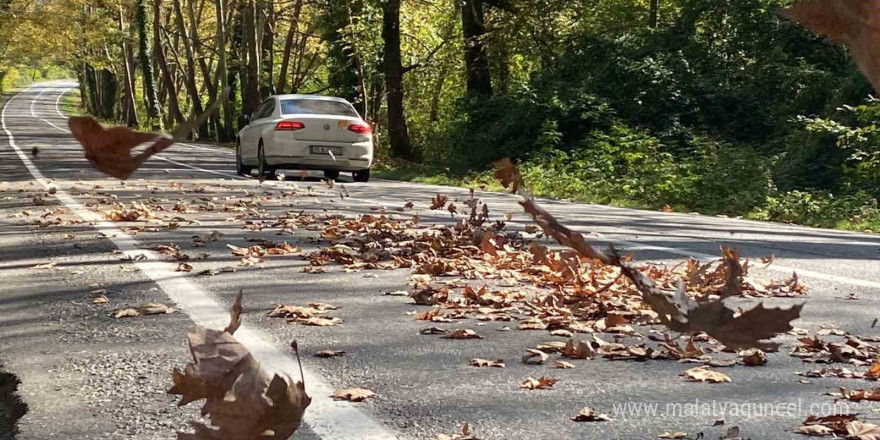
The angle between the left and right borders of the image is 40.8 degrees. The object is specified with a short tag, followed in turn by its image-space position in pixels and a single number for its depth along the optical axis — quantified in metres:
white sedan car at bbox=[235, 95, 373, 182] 20.33
